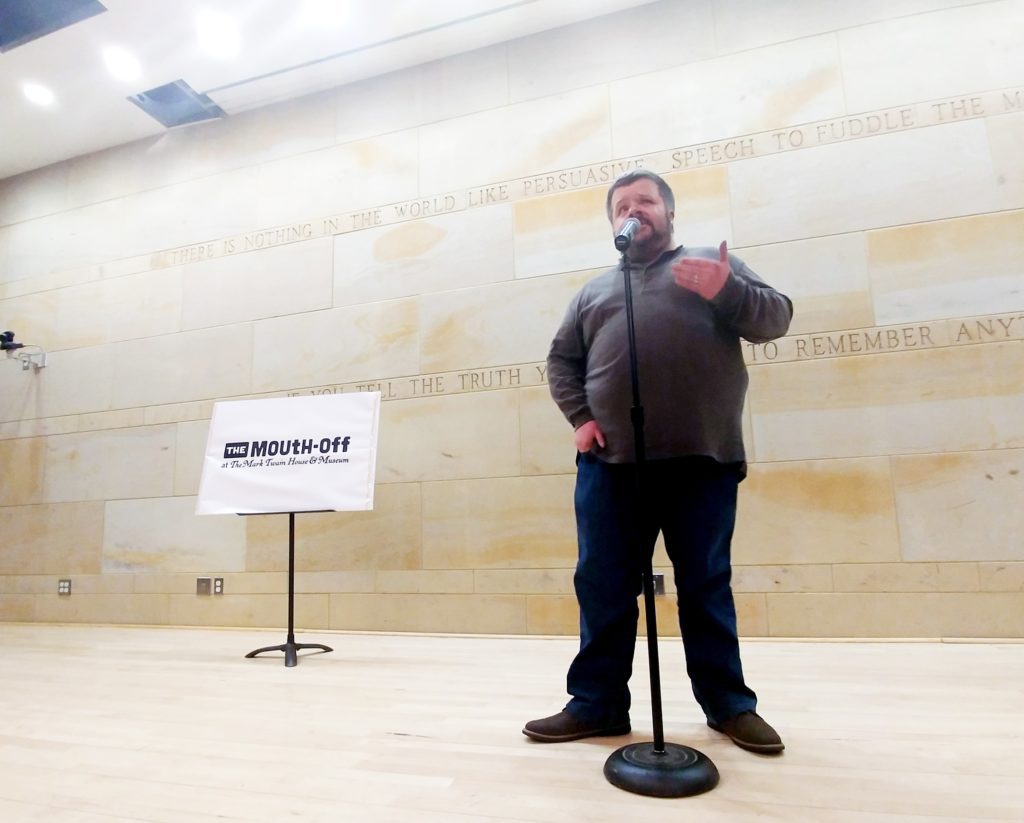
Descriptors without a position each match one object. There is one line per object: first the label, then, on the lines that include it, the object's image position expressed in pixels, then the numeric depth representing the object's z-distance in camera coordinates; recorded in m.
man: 1.56
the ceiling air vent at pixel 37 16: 3.68
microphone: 1.38
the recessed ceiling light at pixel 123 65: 4.02
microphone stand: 1.26
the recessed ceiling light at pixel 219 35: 3.79
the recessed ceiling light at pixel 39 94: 4.26
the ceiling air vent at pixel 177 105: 4.32
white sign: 2.81
